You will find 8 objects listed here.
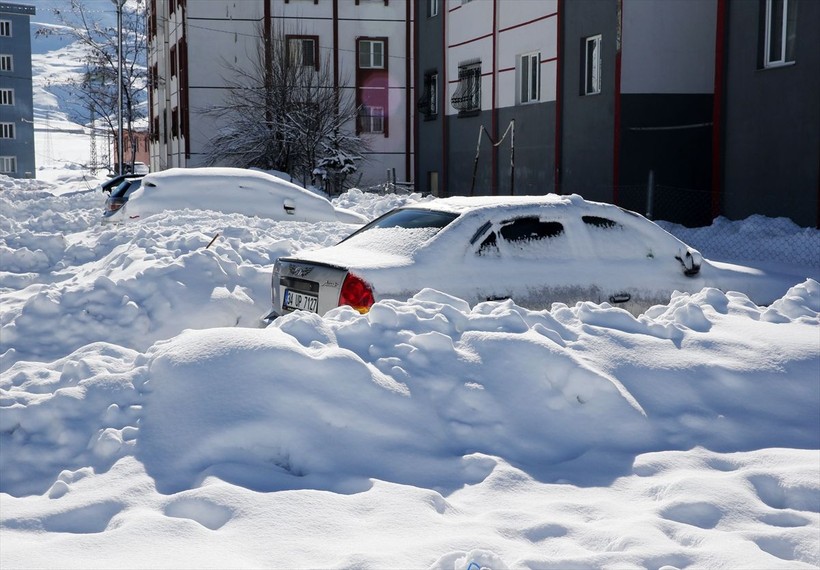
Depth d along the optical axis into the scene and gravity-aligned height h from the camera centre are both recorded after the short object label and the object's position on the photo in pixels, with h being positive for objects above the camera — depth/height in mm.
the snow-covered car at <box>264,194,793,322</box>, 7406 -678
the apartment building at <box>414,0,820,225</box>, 16547 +1478
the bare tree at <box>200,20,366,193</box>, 34406 +1797
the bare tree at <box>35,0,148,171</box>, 54969 +7296
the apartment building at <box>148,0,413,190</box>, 38938 +4797
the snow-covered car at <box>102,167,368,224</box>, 18094 -420
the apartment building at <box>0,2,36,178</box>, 77688 +6649
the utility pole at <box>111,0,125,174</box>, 42781 +4159
